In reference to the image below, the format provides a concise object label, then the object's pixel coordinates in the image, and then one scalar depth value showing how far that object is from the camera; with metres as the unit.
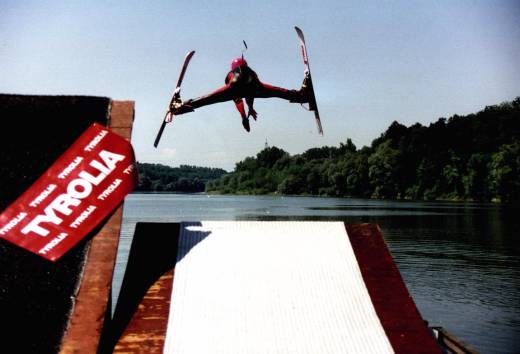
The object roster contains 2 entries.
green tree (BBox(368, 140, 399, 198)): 169.00
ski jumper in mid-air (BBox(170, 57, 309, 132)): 12.15
